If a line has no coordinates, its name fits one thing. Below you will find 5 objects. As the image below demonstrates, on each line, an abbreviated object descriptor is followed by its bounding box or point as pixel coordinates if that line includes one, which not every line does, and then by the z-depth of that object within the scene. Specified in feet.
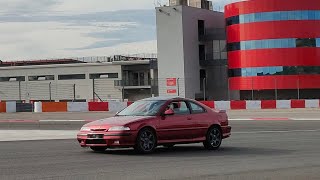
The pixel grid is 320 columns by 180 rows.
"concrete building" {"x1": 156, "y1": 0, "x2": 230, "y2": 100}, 244.01
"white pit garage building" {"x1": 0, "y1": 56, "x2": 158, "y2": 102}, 276.62
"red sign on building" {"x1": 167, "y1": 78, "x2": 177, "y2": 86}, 211.10
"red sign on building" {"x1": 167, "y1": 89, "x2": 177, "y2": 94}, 211.88
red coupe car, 43.93
